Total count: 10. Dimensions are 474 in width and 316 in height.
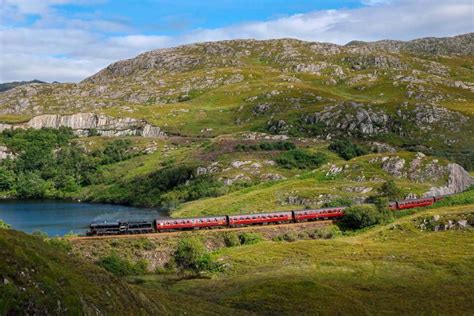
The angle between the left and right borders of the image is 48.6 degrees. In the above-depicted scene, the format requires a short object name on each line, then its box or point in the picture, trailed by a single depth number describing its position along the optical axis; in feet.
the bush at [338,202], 389.80
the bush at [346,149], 596.70
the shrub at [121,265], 260.87
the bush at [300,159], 564.26
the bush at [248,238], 313.73
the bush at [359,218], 352.49
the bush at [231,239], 309.40
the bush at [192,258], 278.67
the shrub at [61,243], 251.11
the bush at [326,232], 337.93
